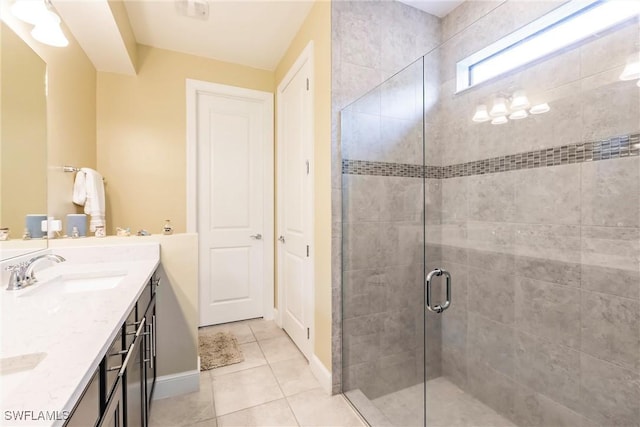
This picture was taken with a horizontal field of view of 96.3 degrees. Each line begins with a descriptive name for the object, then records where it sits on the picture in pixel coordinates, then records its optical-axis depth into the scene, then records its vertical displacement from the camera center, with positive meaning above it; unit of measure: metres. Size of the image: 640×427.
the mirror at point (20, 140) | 1.24 +0.35
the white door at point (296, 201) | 2.18 +0.10
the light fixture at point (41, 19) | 1.35 +0.95
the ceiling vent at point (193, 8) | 2.06 +1.51
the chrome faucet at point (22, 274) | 1.17 -0.26
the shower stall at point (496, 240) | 1.31 -0.16
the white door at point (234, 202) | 2.84 +0.11
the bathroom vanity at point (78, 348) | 0.51 -0.32
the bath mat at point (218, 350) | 2.18 -1.13
